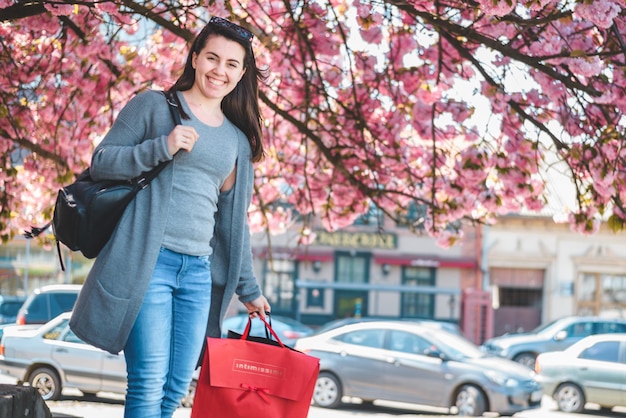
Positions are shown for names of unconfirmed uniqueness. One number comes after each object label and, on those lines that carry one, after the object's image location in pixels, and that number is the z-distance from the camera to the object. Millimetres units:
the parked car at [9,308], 22859
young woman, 3059
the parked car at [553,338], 20453
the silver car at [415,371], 13039
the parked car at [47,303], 16094
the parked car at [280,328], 17312
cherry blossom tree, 5832
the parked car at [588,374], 14875
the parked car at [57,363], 12672
